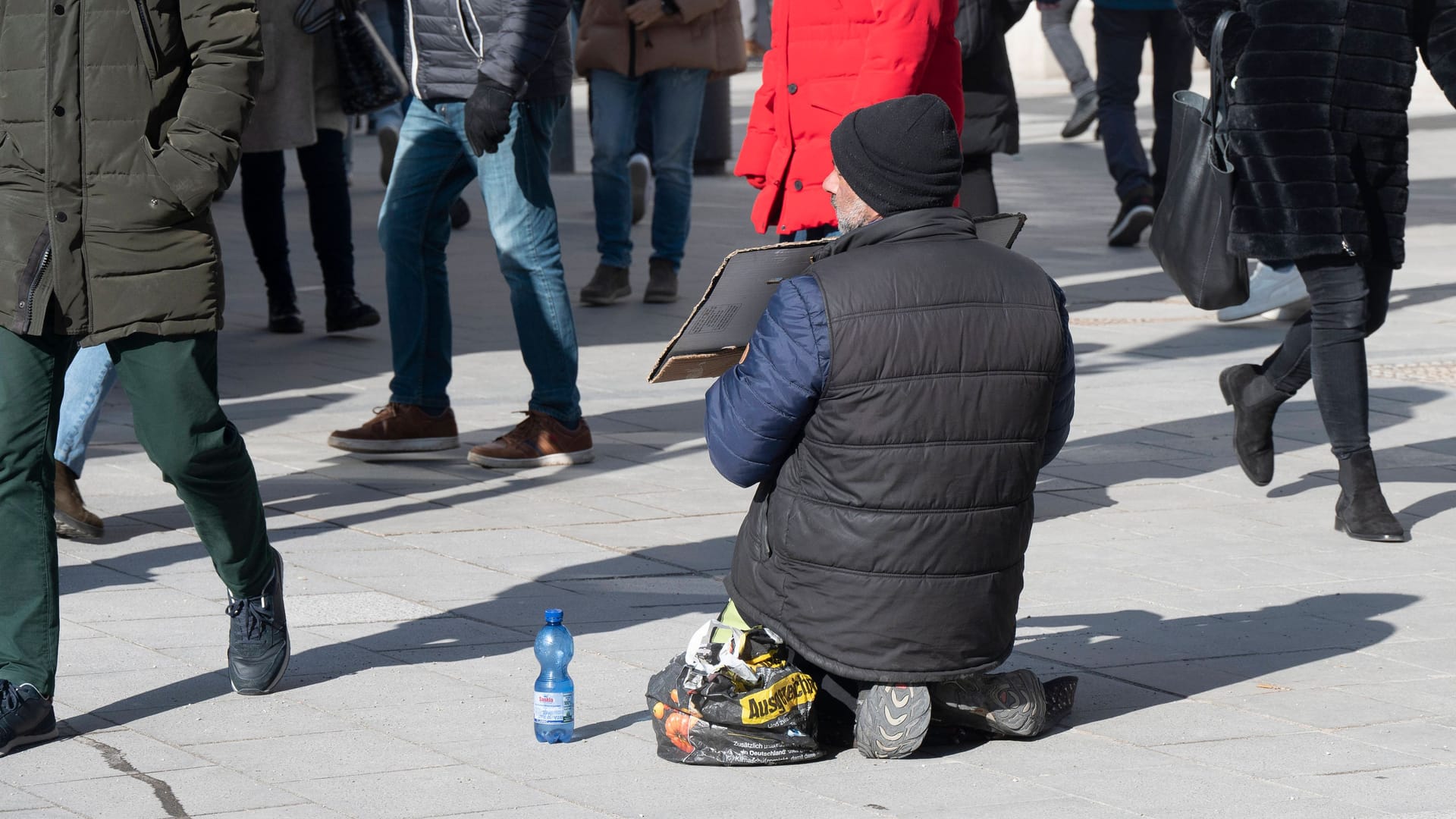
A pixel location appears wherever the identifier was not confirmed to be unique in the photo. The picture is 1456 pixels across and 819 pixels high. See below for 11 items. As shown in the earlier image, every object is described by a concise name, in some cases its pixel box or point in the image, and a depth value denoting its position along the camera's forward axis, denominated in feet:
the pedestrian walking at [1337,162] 38.81
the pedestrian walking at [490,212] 43.98
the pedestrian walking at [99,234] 27.02
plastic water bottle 26.71
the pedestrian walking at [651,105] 65.82
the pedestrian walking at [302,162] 57.16
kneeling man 25.63
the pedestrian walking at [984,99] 49.85
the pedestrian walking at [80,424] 38.19
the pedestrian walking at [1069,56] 125.90
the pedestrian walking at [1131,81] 79.20
